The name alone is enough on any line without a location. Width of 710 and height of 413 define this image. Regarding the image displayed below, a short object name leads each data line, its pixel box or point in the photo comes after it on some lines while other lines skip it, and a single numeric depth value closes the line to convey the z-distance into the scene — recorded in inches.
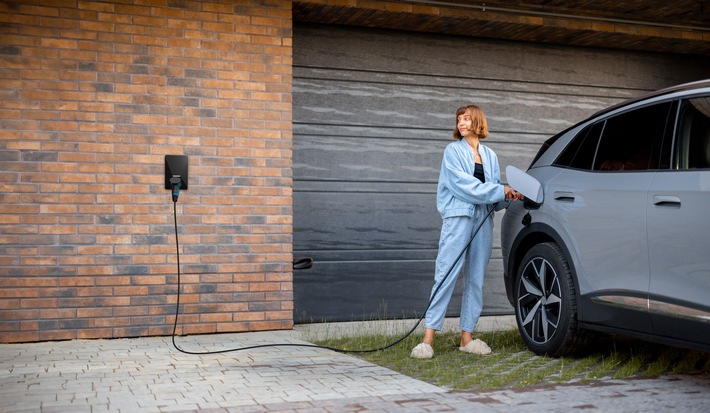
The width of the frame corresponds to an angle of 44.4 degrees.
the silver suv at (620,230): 183.6
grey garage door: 326.3
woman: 240.7
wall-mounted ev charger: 284.4
